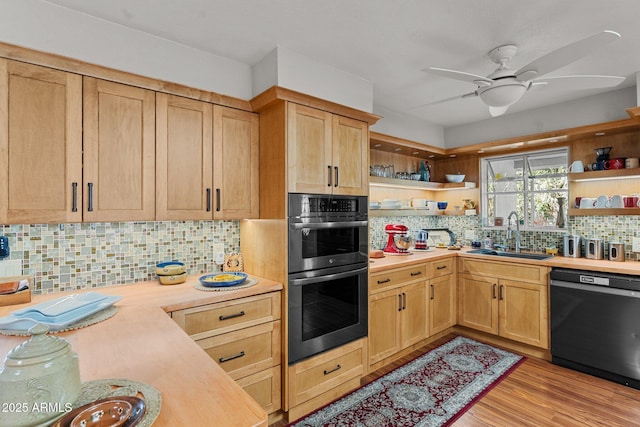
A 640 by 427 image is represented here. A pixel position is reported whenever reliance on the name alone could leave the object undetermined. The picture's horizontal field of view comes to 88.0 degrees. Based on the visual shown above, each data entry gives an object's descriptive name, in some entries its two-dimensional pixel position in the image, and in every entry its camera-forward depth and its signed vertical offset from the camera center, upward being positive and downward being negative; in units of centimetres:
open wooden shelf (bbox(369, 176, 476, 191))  353 +34
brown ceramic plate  73 -46
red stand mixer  371 -31
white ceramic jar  71 -37
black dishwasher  266 -95
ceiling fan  176 +83
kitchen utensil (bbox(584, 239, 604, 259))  324 -36
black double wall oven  233 -45
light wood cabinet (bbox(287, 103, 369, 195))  235 +46
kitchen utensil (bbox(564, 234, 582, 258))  338 -35
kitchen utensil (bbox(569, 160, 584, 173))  339 +48
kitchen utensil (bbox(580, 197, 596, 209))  335 +10
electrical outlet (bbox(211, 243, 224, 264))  267 -32
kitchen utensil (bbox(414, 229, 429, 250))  406 -34
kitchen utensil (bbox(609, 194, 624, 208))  316 +11
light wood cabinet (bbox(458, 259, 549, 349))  318 -90
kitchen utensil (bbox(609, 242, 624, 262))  313 -37
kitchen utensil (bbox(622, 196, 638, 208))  309 +11
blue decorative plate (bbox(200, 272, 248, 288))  216 -45
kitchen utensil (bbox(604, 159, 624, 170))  317 +47
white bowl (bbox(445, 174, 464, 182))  431 +46
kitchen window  377 +29
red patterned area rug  228 -141
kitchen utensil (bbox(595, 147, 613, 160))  326 +60
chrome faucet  381 -17
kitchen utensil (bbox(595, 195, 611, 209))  324 +10
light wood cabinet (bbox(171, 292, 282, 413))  194 -79
